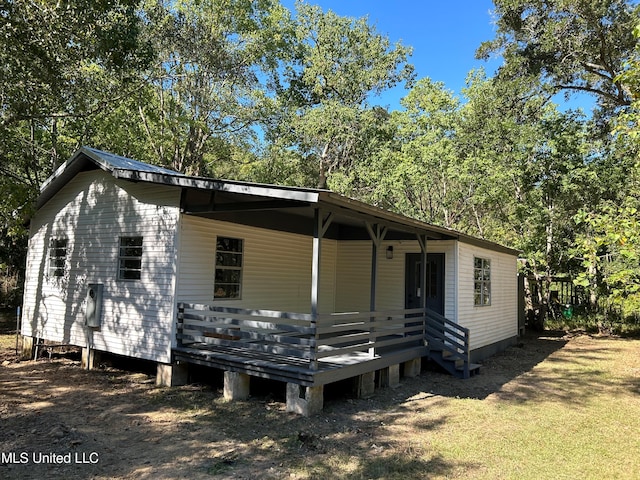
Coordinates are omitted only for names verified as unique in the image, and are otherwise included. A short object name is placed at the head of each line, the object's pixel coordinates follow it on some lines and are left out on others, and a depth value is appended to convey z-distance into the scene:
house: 6.64
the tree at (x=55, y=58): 8.19
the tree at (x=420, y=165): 17.81
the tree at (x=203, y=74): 19.02
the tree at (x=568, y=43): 13.23
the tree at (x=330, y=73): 24.05
